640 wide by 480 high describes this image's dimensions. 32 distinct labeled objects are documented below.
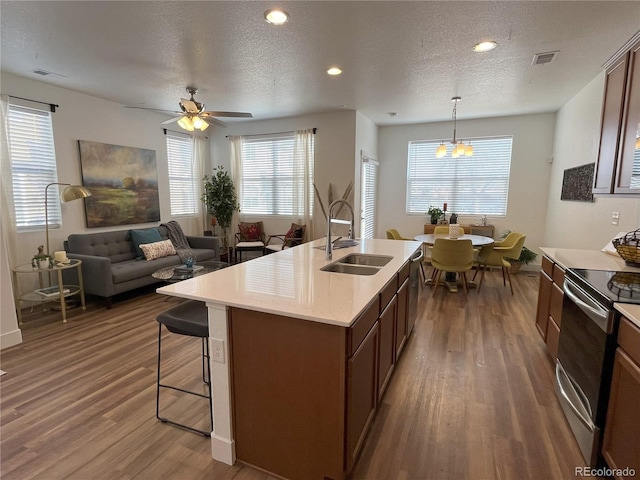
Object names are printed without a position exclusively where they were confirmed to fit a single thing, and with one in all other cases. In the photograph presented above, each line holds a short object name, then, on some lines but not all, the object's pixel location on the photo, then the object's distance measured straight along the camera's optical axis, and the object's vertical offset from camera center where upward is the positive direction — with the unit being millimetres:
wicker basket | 2244 -342
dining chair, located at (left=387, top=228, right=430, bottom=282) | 4968 -551
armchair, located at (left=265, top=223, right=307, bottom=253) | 5707 -689
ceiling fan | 3438 +899
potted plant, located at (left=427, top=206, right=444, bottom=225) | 6203 -268
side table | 3514 -1068
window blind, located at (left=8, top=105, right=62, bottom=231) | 3791 +399
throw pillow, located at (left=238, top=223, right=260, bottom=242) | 6289 -638
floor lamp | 3760 +44
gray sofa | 3924 -872
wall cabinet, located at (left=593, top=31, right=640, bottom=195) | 2182 +537
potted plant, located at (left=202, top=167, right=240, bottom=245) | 6145 +11
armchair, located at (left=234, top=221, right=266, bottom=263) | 6285 -675
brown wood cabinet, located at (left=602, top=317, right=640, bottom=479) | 1374 -918
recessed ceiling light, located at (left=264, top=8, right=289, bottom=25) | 2350 +1337
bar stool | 1867 -725
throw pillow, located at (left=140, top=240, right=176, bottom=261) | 4652 -740
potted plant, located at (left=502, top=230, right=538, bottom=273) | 5621 -1009
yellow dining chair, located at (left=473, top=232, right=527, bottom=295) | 4586 -755
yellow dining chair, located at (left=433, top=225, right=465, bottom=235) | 5512 -507
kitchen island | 1466 -812
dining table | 4590 -599
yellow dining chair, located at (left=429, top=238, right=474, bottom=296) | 4273 -724
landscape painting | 4523 +214
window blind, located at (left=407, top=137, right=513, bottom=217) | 5918 +403
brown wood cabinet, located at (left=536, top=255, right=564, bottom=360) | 2498 -860
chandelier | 4734 +725
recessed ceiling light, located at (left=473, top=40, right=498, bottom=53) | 2820 +1347
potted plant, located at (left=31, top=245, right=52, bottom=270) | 3561 -688
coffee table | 3646 -871
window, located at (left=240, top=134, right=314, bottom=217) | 5914 +390
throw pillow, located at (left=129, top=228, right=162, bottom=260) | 4758 -583
